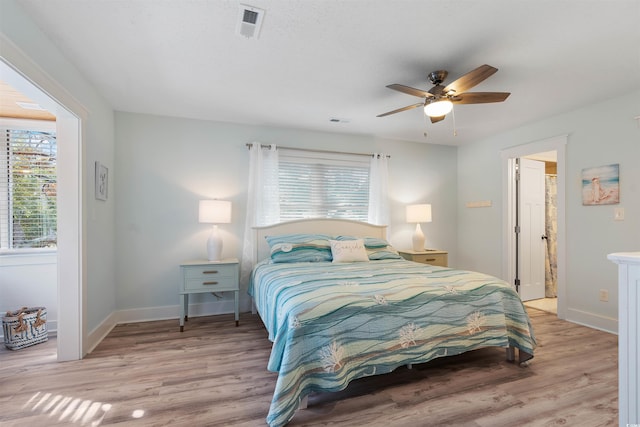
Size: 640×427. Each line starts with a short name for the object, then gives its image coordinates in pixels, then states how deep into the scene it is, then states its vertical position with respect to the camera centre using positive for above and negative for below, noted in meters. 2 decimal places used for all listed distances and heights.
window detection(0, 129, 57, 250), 3.04 +0.28
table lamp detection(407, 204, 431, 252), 4.18 -0.05
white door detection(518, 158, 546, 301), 4.13 -0.24
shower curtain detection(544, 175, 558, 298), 4.45 -0.48
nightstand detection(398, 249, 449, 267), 4.02 -0.60
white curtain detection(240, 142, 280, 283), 3.65 +0.23
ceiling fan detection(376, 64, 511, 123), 2.21 +0.94
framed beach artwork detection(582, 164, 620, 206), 2.98 +0.29
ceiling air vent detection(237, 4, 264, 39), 1.75 +1.22
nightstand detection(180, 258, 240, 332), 3.11 -0.69
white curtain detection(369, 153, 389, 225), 4.26 +0.34
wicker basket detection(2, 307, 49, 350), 2.59 -1.01
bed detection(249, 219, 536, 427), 1.73 -0.73
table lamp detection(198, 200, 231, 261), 3.32 -0.02
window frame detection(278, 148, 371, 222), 3.94 +0.70
